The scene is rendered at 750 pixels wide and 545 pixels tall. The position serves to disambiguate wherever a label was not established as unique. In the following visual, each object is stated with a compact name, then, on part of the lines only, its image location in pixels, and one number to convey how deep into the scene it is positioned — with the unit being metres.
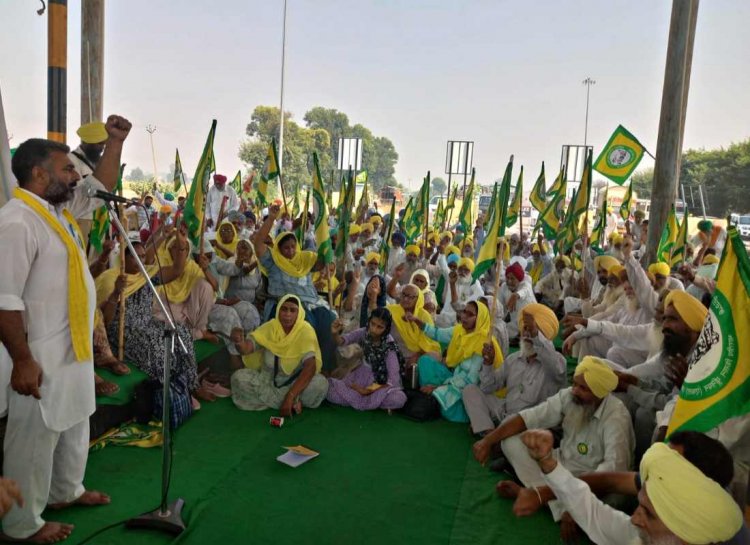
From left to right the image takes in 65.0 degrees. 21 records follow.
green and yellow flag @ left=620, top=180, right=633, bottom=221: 11.84
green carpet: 2.90
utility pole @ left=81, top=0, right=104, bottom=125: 7.28
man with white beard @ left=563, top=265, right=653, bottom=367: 5.00
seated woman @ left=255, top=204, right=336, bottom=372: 5.66
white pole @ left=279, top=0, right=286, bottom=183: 25.12
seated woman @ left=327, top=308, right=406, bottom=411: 4.54
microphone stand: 2.52
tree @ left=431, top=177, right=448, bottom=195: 92.77
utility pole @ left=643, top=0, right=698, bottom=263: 7.50
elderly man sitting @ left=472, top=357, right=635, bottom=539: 3.15
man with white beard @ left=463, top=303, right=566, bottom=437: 4.13
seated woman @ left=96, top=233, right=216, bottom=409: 4.32
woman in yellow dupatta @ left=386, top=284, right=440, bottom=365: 5.14
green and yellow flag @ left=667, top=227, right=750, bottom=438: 2.13
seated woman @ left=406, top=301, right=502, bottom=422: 4.45
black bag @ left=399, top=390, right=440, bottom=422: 4.42
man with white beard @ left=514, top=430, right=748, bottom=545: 1.69
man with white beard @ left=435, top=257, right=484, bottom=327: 6.93
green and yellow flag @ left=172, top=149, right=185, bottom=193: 11.95
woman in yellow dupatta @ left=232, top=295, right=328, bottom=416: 4.46
